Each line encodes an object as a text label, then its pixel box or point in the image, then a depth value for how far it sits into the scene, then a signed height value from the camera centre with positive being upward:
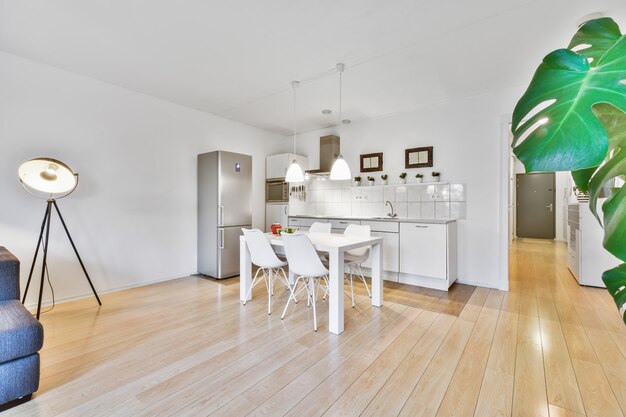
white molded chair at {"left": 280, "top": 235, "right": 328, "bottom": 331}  2.55 -0.45
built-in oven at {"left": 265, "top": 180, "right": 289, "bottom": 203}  5.34 +0.31
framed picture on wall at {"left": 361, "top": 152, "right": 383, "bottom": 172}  4.77 +0.77
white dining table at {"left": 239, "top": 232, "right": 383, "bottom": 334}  2.49 -0.57
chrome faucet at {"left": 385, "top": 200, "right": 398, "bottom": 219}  4.57 -0.09
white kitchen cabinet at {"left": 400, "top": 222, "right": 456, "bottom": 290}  3.62 -0.60
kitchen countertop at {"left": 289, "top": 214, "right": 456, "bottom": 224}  3.66 -0.17
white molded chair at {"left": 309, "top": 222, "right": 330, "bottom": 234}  3.87 -0.27
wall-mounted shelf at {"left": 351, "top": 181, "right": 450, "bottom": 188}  4.14 +0.36
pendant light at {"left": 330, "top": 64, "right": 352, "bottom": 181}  3.12 +0.40
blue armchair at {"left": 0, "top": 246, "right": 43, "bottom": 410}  1.53 -0.80
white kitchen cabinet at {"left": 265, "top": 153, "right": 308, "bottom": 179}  5.27 +0.83
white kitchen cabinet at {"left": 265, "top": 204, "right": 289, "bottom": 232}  5.28 -0.13
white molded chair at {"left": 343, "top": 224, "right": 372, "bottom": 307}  3.19 -0.54
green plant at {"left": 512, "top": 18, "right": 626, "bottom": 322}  0.63 +0.19
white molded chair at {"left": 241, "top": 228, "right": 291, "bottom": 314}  2.96 -0.46
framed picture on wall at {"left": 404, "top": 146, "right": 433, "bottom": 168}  4.27 +0.76
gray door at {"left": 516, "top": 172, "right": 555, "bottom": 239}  8.04 +0.04
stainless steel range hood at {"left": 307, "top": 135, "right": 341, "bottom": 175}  5.15 +0.99
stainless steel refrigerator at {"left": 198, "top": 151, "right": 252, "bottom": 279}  4.21 -0.02
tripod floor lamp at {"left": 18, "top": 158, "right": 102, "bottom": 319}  2.69 +0.26
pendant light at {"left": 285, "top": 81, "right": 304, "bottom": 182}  3.37 +0.39
